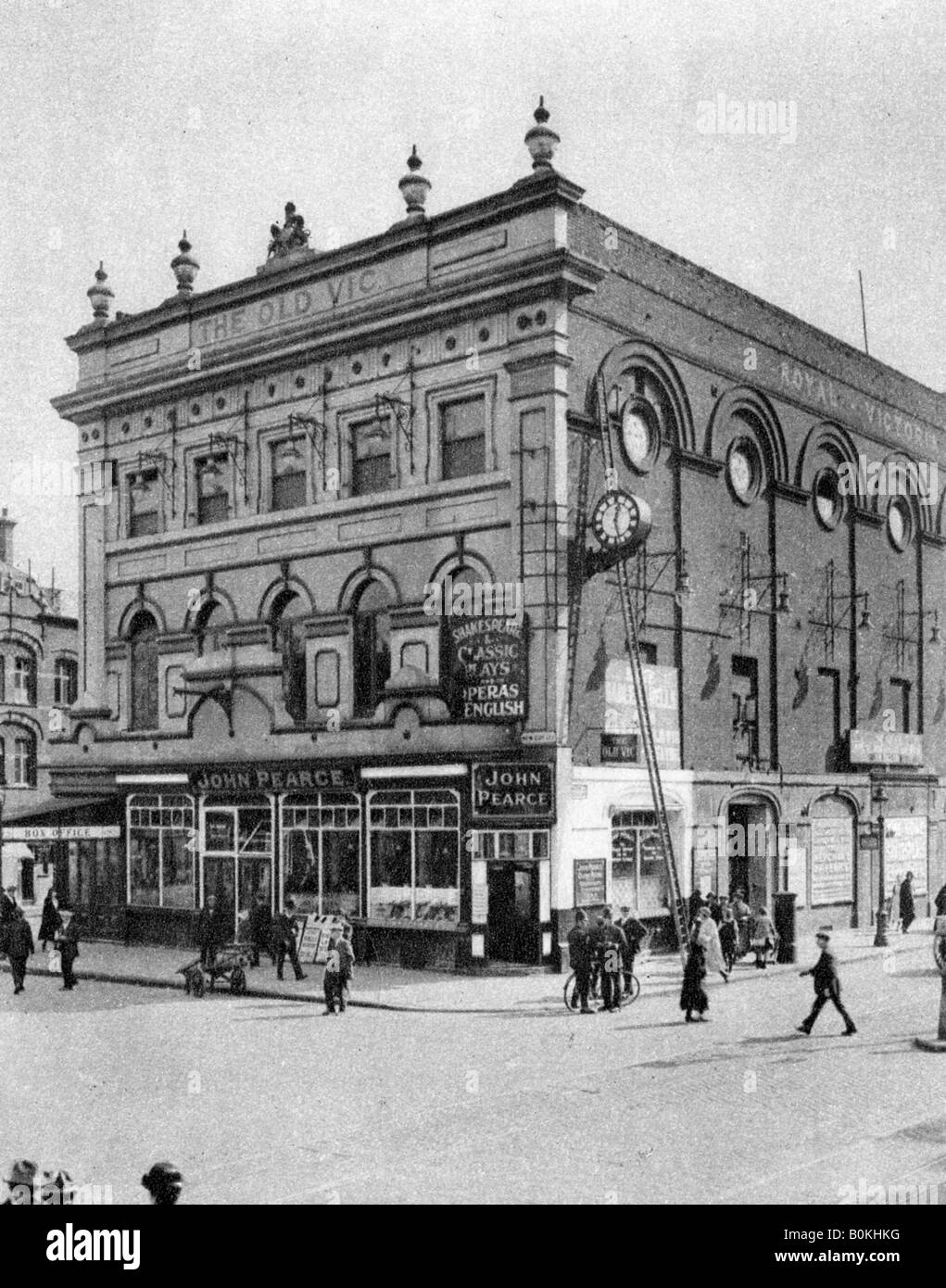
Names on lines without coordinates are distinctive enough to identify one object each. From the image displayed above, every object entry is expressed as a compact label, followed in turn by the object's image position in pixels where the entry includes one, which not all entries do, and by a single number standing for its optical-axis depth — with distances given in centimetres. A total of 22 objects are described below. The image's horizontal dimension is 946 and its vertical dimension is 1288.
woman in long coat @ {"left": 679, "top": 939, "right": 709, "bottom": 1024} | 1989
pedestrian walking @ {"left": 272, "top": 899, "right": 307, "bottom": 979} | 2486
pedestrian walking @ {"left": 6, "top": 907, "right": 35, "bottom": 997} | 2384
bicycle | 2128
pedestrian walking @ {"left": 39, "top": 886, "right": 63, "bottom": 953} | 2930
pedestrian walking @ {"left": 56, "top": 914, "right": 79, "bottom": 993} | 2456
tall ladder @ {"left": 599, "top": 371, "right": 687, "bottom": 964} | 2556
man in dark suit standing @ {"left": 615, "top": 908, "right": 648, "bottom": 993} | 2264
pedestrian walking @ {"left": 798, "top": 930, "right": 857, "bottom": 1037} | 1834
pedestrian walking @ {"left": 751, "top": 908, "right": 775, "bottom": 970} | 2603
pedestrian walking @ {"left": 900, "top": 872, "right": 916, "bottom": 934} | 3325
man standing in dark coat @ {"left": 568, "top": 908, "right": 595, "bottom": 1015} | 2106
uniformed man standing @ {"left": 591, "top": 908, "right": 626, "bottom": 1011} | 2123
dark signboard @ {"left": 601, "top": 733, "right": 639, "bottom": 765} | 2689
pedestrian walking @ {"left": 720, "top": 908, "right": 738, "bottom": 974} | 2538
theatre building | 2617
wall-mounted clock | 2536
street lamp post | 2975
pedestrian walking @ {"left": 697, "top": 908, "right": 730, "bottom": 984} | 2095
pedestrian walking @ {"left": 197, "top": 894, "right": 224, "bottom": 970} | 2511
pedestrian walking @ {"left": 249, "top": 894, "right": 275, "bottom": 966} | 2778
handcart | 2365
